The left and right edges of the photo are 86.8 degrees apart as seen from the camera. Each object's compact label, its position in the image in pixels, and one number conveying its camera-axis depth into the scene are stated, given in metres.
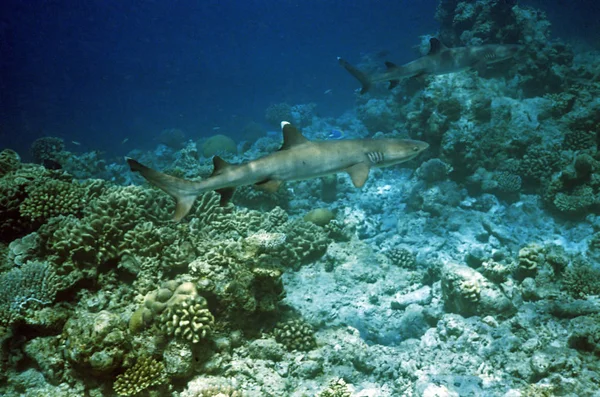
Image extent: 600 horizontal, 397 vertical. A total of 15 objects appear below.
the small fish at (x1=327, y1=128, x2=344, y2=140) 14.88
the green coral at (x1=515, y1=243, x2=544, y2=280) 6.72
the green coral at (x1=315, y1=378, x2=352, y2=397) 4.56
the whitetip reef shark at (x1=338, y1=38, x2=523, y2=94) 9.84
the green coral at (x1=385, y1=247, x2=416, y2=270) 8.77
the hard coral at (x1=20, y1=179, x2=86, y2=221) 6.49
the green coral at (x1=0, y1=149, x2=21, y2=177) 7.59
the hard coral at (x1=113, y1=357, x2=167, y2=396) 4.13
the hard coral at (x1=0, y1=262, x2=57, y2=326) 4.76
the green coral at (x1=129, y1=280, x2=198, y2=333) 4.60
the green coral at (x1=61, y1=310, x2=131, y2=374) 4.06
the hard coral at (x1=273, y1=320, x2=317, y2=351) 5.48
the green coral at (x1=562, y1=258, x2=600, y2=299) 6.12
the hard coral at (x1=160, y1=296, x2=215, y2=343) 4.38
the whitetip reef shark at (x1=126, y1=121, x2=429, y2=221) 4.84
